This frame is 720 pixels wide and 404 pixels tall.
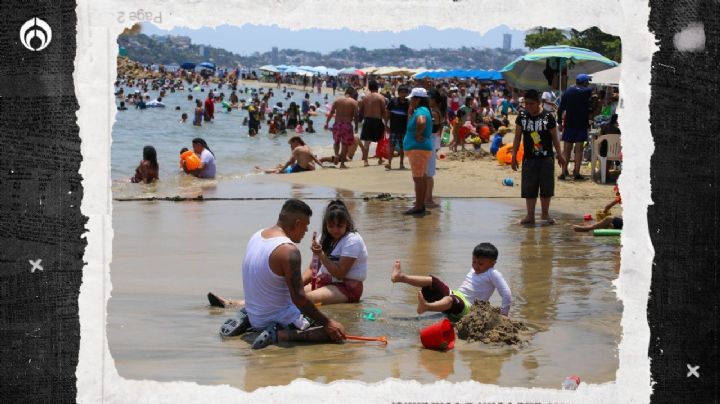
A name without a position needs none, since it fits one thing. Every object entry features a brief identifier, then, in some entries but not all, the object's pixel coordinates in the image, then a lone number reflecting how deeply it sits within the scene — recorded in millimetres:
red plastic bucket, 5754
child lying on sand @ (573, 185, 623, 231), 10031
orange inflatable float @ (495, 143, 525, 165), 17469
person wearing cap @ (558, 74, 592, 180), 14566
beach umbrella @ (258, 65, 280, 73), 81975
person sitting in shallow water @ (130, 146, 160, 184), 16766
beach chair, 14281
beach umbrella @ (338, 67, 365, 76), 77350
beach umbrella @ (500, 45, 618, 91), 19172
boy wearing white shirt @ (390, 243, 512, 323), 6566
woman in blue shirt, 11570
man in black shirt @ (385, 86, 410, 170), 16094
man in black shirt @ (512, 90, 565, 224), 10461
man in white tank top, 5867
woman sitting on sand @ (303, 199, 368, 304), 7074
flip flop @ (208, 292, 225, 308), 6933
